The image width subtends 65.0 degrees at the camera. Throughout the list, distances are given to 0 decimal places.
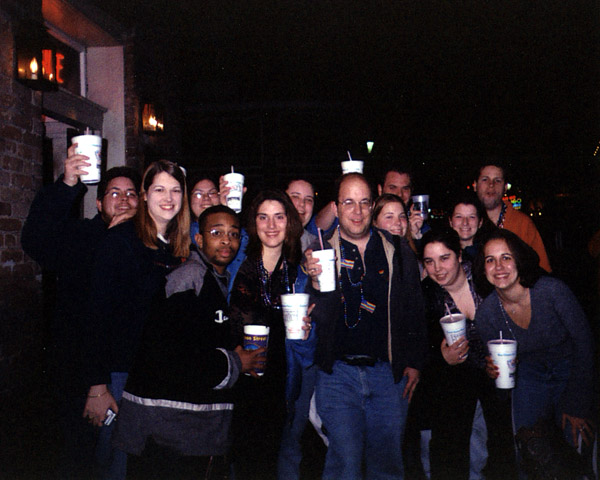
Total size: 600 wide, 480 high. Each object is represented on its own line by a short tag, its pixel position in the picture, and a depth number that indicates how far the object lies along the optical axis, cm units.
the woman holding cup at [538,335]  272
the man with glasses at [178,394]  195
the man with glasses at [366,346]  269
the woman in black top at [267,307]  268
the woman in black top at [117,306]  227
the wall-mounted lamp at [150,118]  604
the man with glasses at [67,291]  249
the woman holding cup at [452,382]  303
